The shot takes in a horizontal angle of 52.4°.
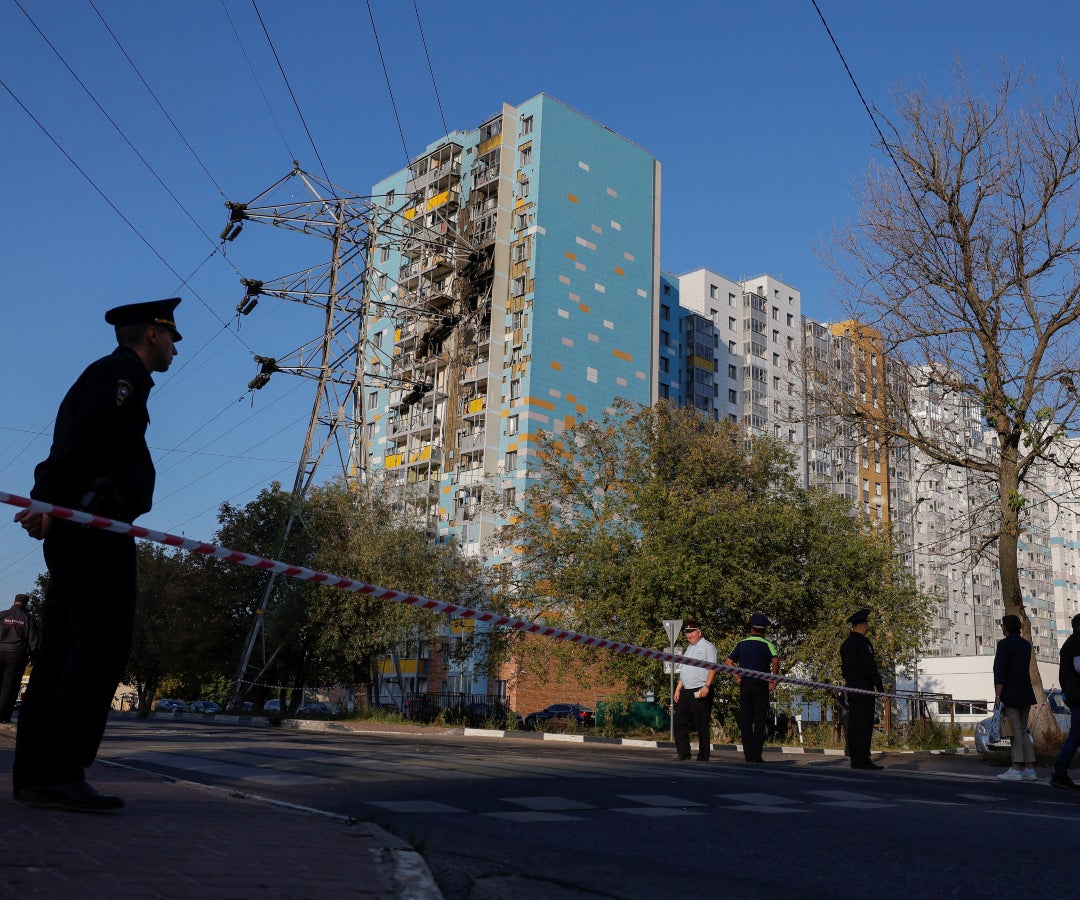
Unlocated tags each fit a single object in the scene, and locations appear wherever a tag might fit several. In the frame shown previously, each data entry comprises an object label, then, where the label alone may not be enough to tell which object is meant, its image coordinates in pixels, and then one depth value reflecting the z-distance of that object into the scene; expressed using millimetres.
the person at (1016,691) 12414
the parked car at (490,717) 32812
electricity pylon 38156
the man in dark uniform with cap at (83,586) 4582
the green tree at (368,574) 36281
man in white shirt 13867
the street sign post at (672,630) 21300
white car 20091
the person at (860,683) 13211
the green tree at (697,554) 26938
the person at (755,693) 13469
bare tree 20391
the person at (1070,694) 10773
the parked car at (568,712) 37031
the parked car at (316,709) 37147
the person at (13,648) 13422
